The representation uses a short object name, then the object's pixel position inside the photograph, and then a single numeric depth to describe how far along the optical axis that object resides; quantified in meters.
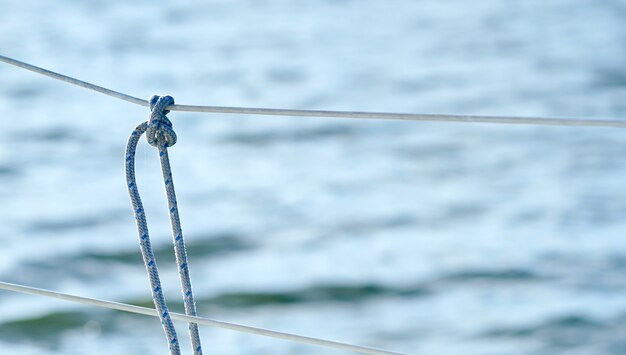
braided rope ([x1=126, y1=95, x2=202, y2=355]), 6.91
